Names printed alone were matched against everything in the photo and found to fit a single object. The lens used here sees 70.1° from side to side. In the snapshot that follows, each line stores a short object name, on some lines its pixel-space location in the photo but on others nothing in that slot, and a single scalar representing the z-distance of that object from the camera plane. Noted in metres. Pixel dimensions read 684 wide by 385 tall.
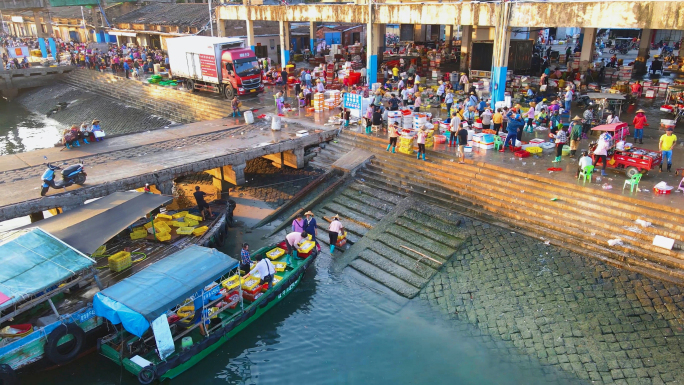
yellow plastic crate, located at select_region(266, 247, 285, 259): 13.67
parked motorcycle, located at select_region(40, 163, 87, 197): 13.98
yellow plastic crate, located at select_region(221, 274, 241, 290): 11.61
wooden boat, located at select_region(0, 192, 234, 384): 9.85
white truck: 26.12
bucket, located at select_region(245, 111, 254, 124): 21.78
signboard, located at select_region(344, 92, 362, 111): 21.03
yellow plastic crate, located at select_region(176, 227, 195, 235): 14.30
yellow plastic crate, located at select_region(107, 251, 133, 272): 12.23
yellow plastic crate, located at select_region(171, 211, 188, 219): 15.07
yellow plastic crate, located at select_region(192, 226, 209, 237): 14.35
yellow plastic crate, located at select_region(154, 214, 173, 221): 14.85
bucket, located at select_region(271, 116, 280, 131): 20.55
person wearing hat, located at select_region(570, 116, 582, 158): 16.17
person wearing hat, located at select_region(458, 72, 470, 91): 25.29
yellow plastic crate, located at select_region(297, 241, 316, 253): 13.51
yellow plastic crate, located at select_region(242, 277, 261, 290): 11.96
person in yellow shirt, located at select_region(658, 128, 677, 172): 14.09
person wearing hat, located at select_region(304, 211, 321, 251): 13.99
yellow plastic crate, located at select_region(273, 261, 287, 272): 13.17
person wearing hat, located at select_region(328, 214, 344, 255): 14.26
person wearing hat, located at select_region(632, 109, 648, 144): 16.98
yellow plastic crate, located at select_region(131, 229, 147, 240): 13.98
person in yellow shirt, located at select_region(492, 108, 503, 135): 17.67
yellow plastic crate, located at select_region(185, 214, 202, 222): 15.17
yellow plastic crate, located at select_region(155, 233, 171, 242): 13.87
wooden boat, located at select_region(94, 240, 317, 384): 9.74
